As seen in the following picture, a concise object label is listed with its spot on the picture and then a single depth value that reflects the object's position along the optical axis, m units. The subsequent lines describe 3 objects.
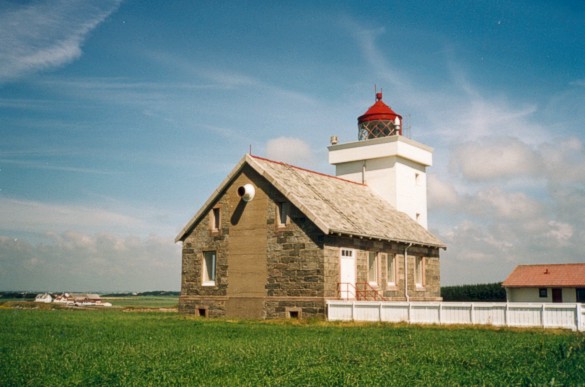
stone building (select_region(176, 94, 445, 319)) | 29.47
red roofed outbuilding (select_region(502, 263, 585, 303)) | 54.42
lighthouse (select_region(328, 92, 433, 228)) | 41.38
